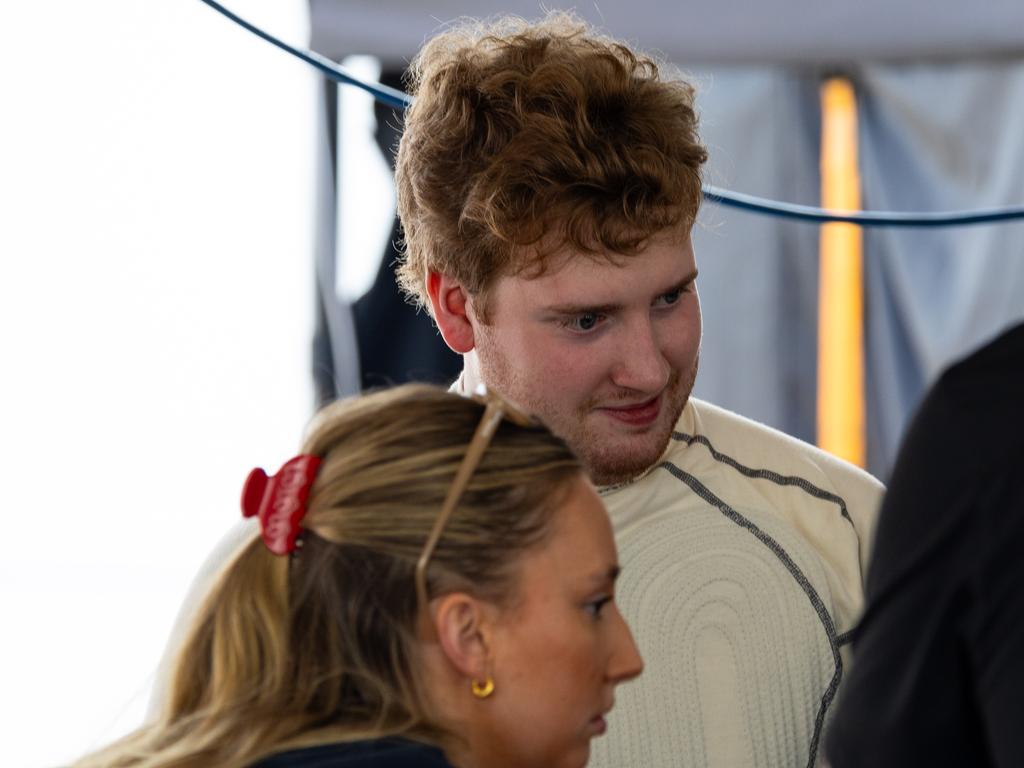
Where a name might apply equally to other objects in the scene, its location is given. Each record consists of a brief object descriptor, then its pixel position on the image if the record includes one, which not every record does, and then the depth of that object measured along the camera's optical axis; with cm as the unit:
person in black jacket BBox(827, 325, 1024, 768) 238
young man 283
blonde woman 257
